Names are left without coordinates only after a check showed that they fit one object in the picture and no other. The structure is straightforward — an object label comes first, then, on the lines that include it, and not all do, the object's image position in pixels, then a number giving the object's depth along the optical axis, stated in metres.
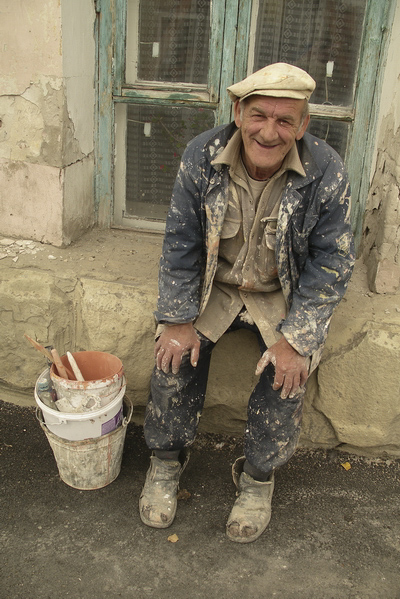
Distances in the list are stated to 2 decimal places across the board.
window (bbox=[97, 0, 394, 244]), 2.67
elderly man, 2.10
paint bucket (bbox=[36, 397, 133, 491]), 2.42
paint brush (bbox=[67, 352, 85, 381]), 2.42
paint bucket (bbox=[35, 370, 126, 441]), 2.33
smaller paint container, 2.30
